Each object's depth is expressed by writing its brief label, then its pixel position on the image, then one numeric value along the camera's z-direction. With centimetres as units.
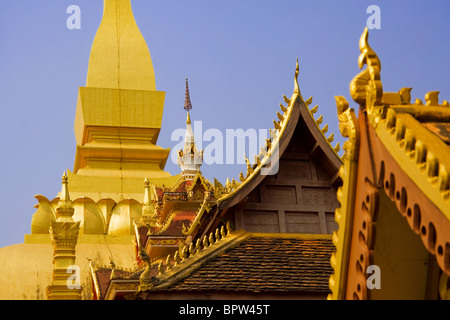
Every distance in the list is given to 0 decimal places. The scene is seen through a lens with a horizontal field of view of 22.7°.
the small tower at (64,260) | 2291
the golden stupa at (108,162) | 3152
